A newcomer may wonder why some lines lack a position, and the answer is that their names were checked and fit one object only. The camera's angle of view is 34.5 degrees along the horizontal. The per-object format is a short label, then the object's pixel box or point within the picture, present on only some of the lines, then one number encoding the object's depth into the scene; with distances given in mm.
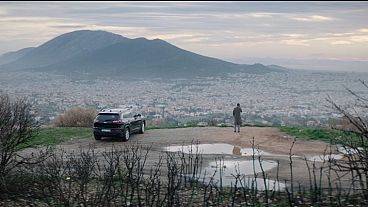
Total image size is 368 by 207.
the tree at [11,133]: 13156
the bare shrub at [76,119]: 32875
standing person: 27500
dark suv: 24531
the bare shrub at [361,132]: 10240
